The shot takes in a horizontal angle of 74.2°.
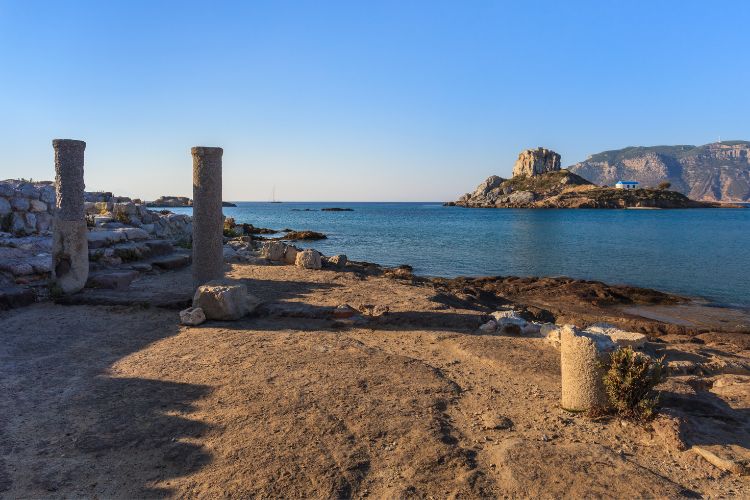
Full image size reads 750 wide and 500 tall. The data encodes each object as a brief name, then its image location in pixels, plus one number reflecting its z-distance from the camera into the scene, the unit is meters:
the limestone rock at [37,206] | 15.59
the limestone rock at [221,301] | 9.21
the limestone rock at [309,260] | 15.18
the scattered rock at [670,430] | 4.70
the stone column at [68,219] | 10.91
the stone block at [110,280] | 11.62
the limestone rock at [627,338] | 8.60
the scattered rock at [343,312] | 9.50
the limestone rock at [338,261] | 16.27
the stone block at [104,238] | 14.37
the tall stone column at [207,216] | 10.86
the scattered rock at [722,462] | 4.30
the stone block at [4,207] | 14.67
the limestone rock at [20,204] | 15.15
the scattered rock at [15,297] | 9.86
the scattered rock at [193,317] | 9.03
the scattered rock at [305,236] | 41.62
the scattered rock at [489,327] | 9.03
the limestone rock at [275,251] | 16.64
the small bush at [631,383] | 5.20
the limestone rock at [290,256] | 16.66
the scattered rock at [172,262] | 14.88
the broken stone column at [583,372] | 5.41
